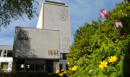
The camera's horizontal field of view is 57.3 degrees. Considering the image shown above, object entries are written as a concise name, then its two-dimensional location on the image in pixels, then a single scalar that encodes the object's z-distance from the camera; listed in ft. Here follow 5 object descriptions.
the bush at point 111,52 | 8.18
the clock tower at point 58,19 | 118.62
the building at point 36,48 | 56.13
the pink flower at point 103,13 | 7.88
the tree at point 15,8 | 33.94
